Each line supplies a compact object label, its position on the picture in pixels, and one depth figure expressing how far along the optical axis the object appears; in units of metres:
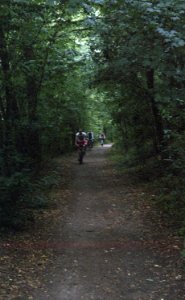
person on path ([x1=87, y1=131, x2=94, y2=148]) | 38.53
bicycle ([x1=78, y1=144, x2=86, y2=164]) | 23.52
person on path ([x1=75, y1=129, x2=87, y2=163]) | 23.48
